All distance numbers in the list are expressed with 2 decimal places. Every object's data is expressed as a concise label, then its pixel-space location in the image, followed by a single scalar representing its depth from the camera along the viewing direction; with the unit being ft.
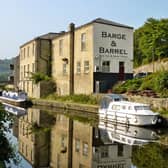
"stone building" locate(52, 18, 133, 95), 132.05
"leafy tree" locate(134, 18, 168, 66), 182.49
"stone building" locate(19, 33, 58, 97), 171.73
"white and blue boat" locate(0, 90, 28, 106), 153.38
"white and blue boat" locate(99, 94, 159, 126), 82.07
